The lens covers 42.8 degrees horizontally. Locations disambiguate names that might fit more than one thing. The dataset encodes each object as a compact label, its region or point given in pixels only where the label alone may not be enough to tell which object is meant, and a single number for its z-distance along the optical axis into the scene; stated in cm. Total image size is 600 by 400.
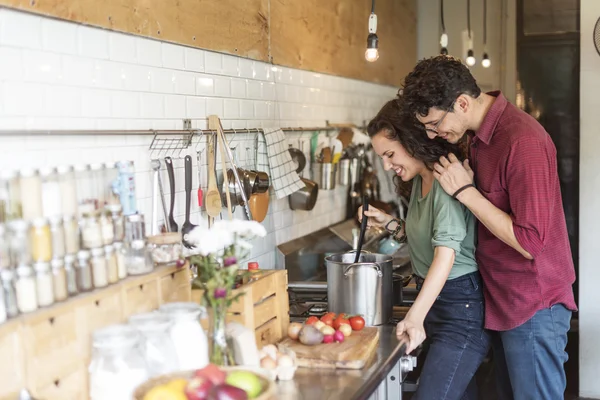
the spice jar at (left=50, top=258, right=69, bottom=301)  211
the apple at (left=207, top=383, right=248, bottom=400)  199
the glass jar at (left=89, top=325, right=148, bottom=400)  211
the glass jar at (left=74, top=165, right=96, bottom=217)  228
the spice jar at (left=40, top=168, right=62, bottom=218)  215
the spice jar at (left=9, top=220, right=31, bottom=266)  202
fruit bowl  206
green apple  208
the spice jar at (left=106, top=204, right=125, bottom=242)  235
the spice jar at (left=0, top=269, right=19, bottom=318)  197
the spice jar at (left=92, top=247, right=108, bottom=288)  225
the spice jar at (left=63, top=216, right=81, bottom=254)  218
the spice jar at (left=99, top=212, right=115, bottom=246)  230
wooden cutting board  265
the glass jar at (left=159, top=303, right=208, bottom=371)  224
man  289
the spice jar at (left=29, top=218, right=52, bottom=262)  207
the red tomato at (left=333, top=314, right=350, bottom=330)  296
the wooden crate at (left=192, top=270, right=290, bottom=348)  261
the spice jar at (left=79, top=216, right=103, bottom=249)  225
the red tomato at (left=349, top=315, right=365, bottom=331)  301
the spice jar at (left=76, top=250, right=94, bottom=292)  220
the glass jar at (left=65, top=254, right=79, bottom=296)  216
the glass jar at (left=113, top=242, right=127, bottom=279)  234
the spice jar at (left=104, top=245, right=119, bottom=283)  229
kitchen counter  239
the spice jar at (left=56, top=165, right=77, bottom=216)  221
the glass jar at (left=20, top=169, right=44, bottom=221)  209
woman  302
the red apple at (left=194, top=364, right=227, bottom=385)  209
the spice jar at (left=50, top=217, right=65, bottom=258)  213
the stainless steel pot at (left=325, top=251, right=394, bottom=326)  326
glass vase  229
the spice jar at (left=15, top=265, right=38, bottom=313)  201
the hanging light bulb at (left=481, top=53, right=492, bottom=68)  693
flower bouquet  226
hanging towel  420
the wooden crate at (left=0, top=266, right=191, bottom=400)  191
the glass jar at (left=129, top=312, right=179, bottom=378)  221
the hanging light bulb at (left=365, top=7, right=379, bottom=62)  400
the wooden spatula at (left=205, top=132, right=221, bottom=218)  356
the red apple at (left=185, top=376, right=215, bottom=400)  203
